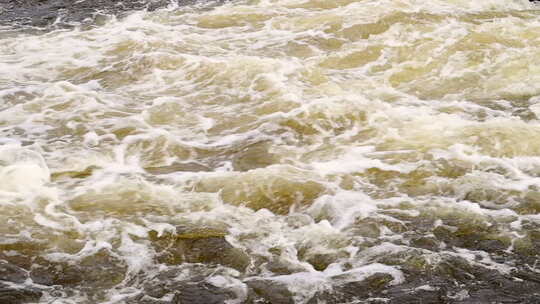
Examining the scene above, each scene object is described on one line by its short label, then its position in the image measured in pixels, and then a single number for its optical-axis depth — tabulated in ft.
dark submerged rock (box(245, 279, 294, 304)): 32.14
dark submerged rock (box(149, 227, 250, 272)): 35.19
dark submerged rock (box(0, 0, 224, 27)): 77.41
